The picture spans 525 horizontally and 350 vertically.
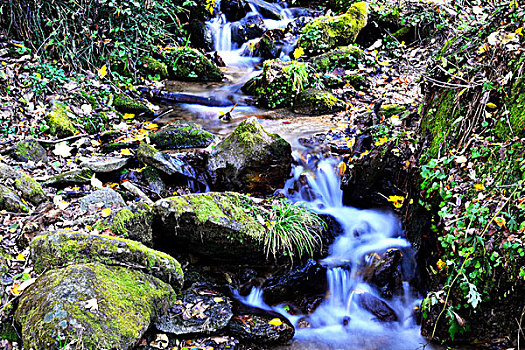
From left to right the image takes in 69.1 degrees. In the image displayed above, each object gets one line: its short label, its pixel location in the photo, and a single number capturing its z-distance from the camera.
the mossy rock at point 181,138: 6.38
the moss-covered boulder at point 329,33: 10.10
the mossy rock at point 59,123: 6.21
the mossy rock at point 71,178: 4.96
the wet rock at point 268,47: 10.59
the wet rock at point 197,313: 3.48
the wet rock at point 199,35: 10.77
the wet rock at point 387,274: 4.36
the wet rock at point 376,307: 4.18
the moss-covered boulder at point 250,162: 5.52
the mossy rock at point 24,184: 4.41
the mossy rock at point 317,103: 8.01
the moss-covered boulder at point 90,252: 3.44
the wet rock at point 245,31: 11.31
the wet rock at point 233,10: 11.80
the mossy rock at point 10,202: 4.08
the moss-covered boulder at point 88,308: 2.74
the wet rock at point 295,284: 4.36
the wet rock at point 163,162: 5.59
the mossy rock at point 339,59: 9.26
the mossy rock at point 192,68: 9.52
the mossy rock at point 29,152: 5.41
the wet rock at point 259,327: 3.73
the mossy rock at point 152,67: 9.14
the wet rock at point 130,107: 7.68
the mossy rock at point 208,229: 4.30
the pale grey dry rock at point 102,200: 4.50
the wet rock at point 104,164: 5.45
